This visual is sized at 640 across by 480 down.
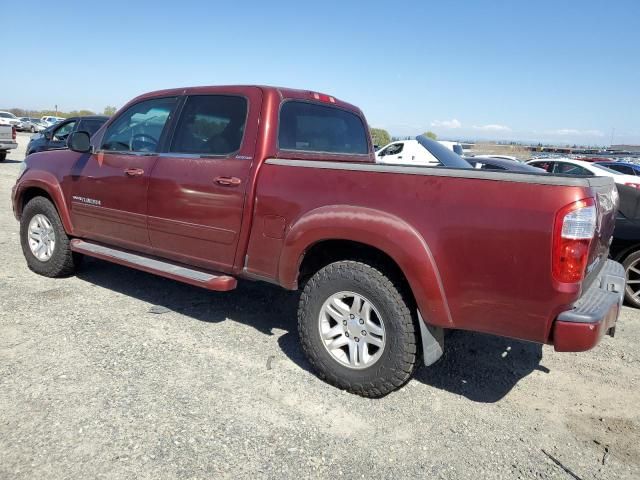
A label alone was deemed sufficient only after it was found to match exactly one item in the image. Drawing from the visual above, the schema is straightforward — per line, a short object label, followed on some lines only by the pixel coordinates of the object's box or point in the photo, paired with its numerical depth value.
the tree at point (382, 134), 46.58
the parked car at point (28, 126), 43.50
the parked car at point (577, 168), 11.13
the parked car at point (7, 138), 16.50
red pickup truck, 2.55
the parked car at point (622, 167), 16.06
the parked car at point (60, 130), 11.66
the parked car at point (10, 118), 40.41
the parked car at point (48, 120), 42.75
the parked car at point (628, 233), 5.23
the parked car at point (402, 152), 14.41
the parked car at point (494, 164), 9.34
